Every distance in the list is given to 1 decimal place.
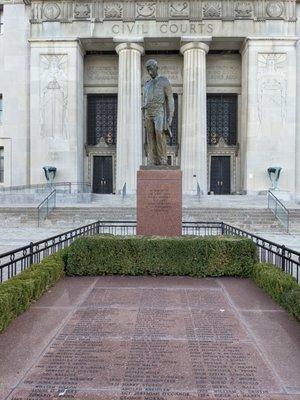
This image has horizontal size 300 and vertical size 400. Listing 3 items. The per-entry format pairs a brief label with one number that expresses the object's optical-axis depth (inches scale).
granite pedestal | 413.7
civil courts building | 1283.2
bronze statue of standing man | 434.6
